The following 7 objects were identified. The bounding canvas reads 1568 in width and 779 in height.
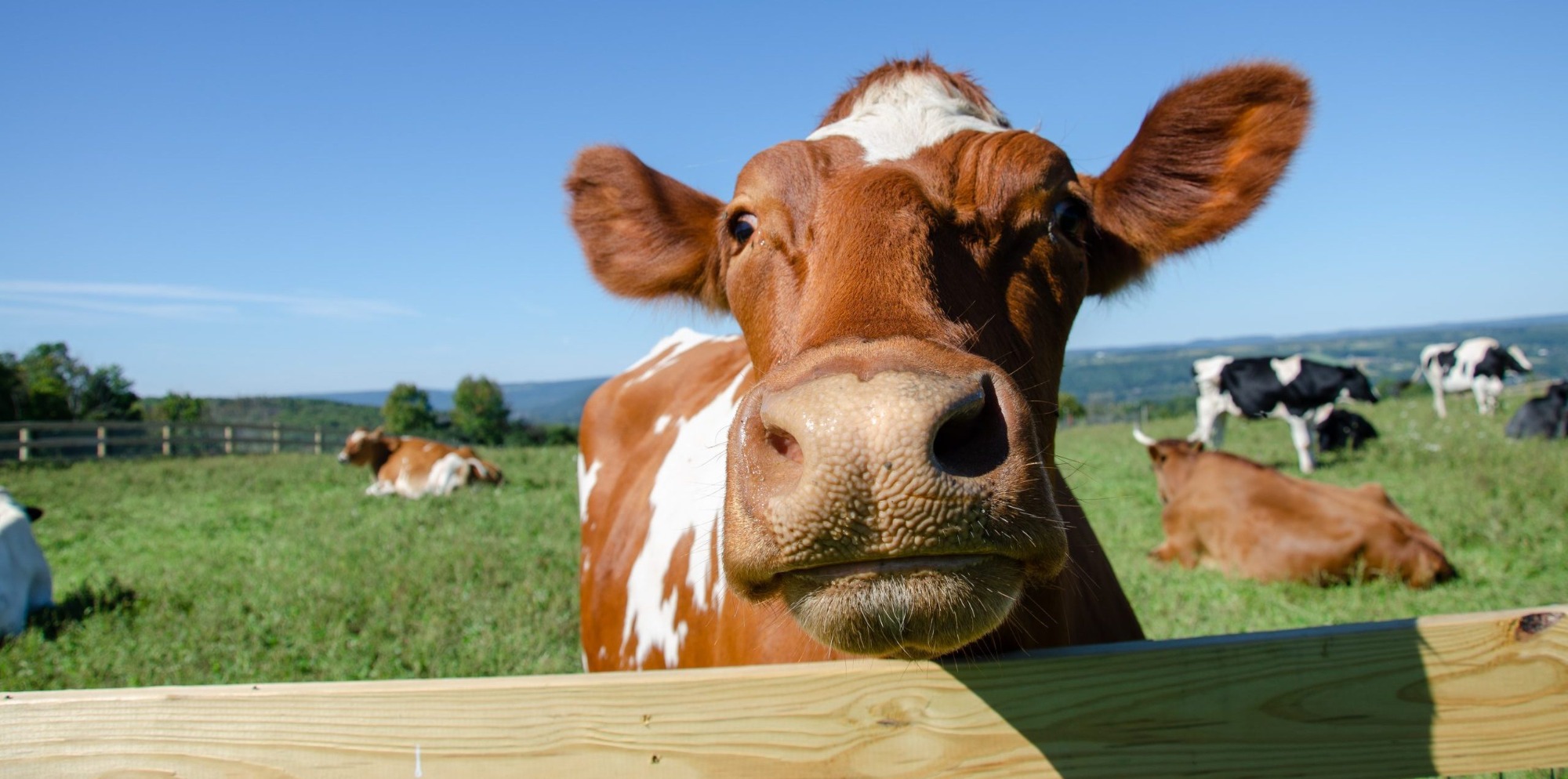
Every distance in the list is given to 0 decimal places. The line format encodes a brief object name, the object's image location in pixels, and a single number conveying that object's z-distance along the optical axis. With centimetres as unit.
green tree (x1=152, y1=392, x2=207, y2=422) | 5859
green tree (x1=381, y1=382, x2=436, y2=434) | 6531
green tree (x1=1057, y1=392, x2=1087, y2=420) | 4150
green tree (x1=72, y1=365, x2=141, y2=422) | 4184
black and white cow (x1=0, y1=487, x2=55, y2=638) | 673
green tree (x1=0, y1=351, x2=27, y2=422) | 3506
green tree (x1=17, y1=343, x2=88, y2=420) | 3741
